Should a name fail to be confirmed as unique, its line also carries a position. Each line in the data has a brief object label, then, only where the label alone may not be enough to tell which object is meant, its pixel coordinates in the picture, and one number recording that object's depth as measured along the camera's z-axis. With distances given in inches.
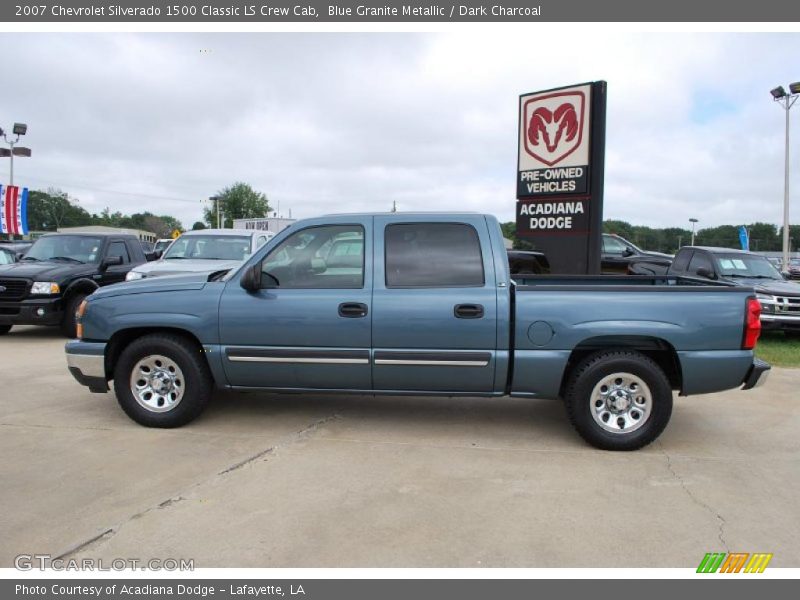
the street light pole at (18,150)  990.0
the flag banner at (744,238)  1195.1
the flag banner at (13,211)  946.7
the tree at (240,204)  3425.2
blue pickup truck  173.6
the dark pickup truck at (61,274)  359.9
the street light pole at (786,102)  840.3
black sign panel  336.5
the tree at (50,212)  4099.4
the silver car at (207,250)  374.0
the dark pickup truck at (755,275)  376.2
